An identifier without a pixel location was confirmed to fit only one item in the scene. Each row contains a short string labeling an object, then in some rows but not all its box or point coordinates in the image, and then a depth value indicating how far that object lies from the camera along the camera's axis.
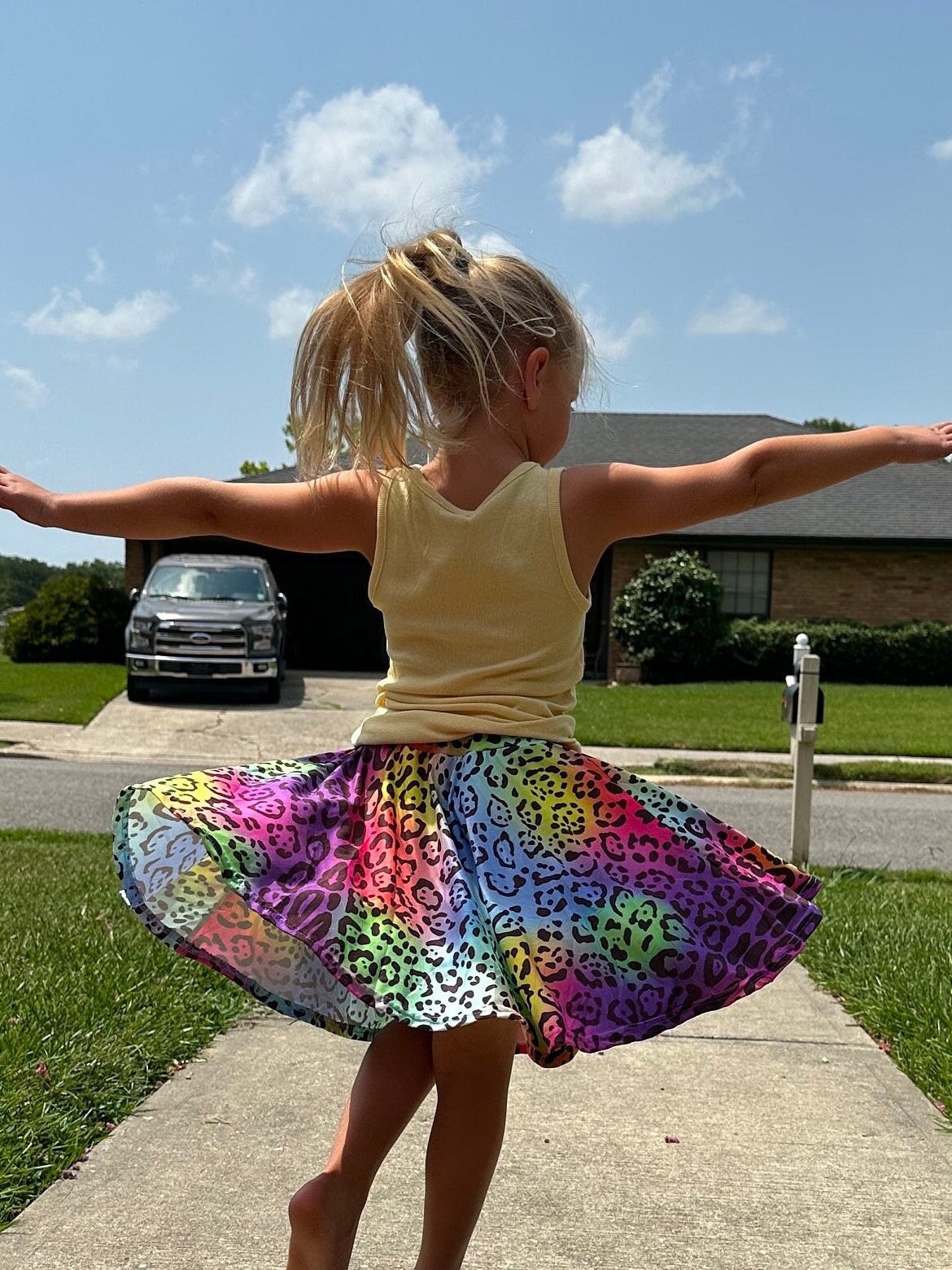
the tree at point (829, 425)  55.91
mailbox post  7.48
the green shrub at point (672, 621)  21.64
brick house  23.17
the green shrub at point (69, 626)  22.08
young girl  1.95
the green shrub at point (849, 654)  21.88
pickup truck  16.41
